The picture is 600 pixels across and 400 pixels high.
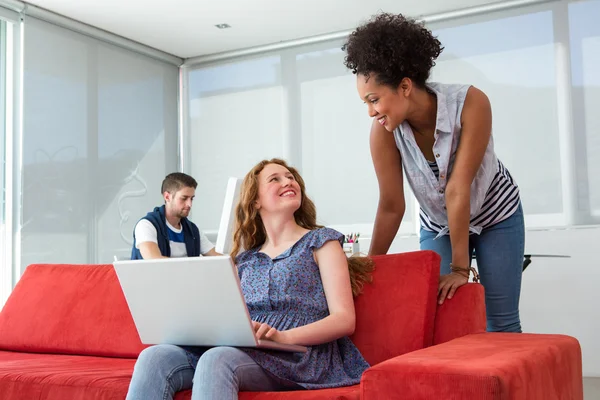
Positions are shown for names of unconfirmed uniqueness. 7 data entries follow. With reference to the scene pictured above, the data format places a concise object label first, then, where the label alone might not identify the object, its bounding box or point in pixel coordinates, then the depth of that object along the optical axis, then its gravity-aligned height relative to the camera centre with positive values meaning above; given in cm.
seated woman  174 -21
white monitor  273 +7
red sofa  136 -28
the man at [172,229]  371 +4
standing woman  194 +22
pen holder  422 -8
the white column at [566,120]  484 +74
